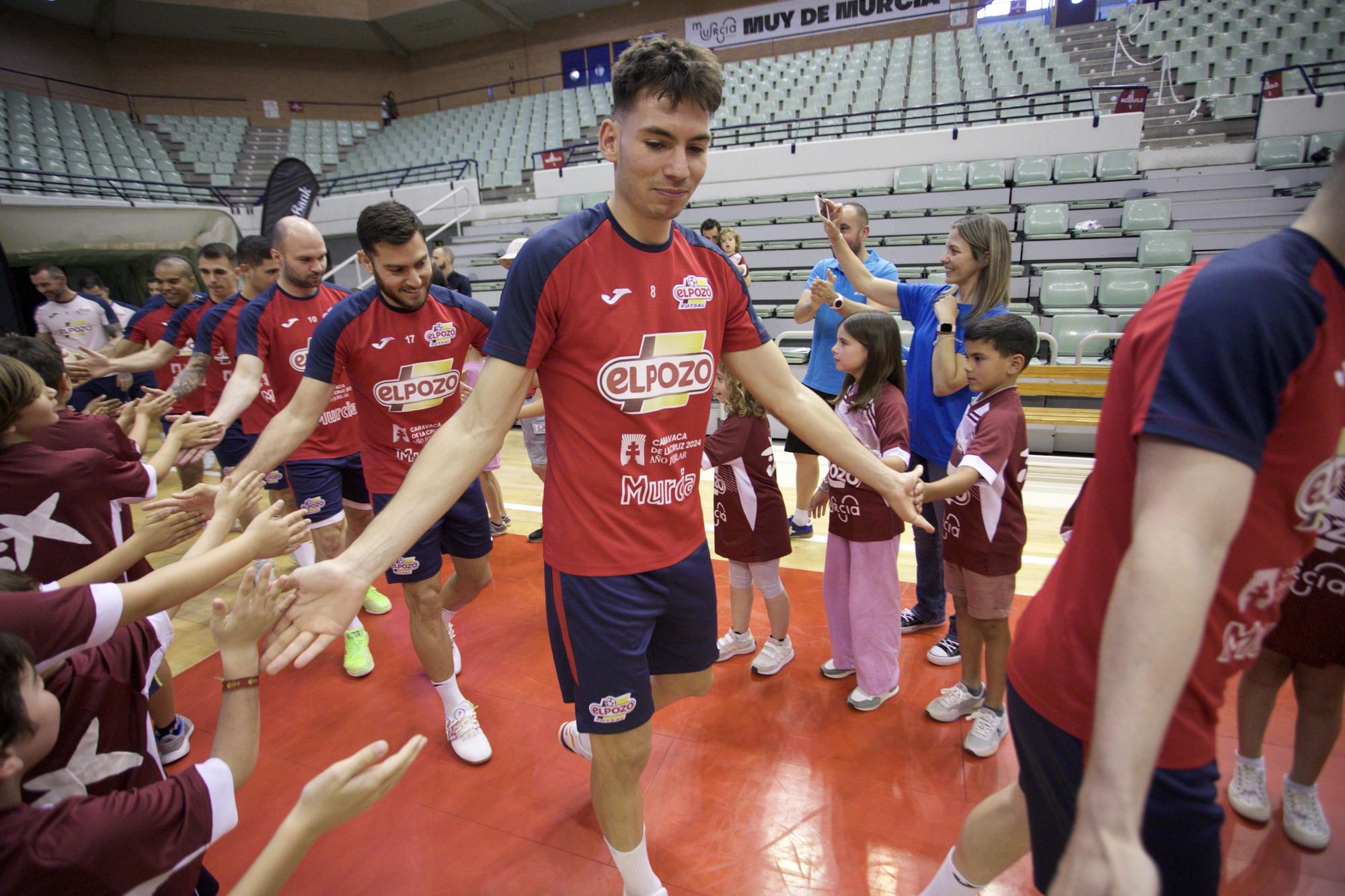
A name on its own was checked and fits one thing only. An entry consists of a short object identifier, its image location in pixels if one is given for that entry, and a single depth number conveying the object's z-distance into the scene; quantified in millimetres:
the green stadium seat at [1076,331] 7082
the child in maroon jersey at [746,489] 2740
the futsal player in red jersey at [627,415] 1463
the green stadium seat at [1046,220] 8836
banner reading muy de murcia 15391
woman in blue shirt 2711
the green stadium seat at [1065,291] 7699
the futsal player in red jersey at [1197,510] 750
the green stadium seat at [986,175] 10031
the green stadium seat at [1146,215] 8609
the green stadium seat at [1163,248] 7988
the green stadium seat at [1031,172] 9805
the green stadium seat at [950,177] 10234
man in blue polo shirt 3590
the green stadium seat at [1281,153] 9062
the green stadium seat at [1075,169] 9680
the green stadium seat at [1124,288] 7535
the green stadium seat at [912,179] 10469
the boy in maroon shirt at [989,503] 2191
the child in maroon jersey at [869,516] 2520
